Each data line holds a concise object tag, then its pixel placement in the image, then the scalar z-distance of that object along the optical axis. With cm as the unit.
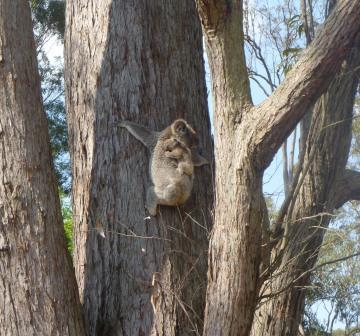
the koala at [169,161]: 990
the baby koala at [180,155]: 1021
